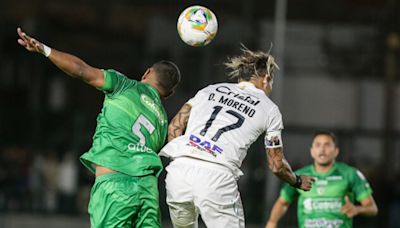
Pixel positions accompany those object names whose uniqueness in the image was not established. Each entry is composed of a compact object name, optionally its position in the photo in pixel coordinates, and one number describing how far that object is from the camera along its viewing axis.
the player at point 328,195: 20.91
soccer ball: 18.02
